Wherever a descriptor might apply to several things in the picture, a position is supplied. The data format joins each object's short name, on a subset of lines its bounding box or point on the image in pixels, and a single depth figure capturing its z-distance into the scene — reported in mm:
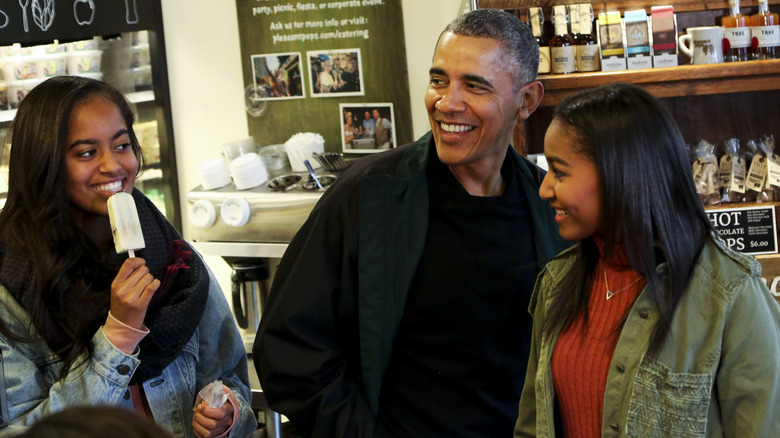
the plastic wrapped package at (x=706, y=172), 3219
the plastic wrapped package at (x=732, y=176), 3234
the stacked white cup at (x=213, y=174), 3599
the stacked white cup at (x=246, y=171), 3526
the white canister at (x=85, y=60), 4008
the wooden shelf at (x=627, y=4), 3043
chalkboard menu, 3893
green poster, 3842
